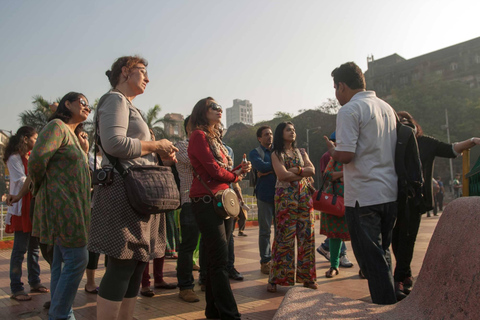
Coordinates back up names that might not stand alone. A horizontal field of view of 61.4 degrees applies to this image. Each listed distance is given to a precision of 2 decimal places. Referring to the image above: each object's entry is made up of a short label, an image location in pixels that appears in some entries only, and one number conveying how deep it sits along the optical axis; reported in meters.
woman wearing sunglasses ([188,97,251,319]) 3.24
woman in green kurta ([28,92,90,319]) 2.85
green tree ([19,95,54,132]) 28.50
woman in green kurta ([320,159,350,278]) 5.02
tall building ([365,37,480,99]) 67.25
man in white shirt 2.71
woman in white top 4.32
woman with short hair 2.44
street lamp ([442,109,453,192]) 46.56
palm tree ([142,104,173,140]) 34.06
